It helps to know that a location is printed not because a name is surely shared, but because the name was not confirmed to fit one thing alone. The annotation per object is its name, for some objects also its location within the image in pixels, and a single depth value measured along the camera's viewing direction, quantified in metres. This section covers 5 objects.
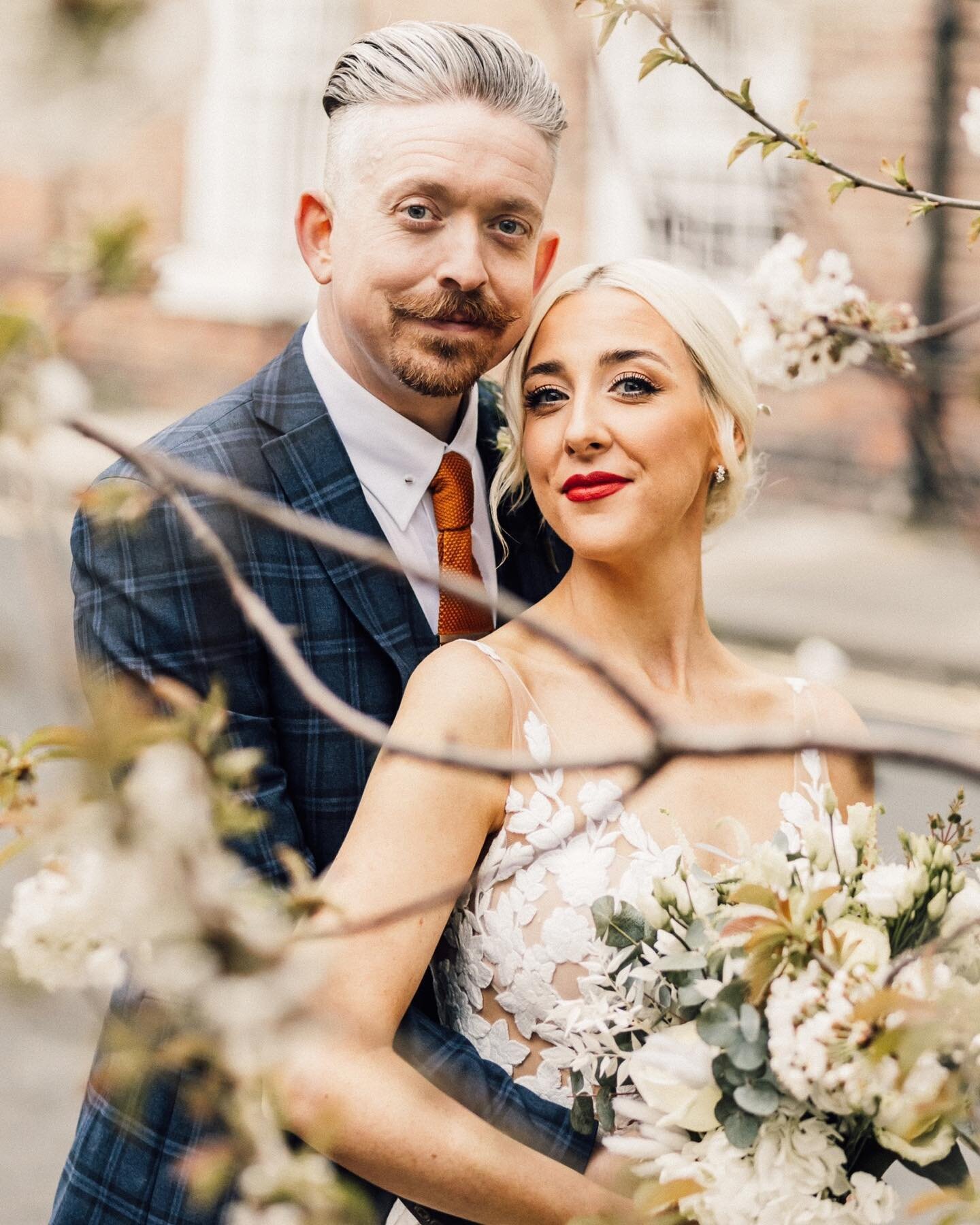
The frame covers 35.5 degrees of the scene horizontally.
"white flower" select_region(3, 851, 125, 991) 0.76
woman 1.67
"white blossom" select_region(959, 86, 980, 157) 1.30
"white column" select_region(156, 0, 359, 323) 11.08
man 1.92
